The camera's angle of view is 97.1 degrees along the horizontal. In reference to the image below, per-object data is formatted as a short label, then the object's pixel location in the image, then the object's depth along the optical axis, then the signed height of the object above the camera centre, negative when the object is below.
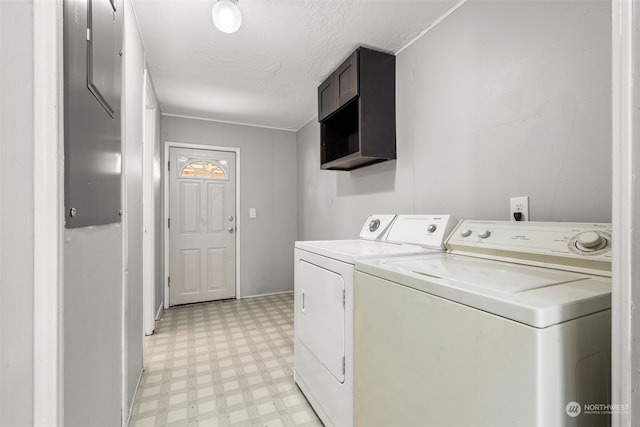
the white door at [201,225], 3.40 -0.17
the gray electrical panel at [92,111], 0.67 +0.29
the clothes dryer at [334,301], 1.27 -0.46
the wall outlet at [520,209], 1.25 +0.01
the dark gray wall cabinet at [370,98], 1.93 +0.81
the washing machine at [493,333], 0.61 -0.31
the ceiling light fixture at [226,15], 1.43 +1.00
